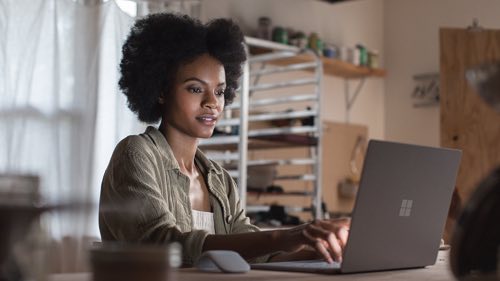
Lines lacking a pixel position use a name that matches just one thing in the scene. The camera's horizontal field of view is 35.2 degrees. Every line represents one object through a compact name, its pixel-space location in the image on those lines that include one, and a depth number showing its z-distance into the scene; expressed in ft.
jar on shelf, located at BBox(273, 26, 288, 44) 16.56
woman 5.45
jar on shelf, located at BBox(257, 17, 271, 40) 16.38
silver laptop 4.33
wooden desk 4.10
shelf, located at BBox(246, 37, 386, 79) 16.62
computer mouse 4.32
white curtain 10.30
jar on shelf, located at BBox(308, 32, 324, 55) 17.26
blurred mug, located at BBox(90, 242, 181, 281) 2.06
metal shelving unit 13.65
